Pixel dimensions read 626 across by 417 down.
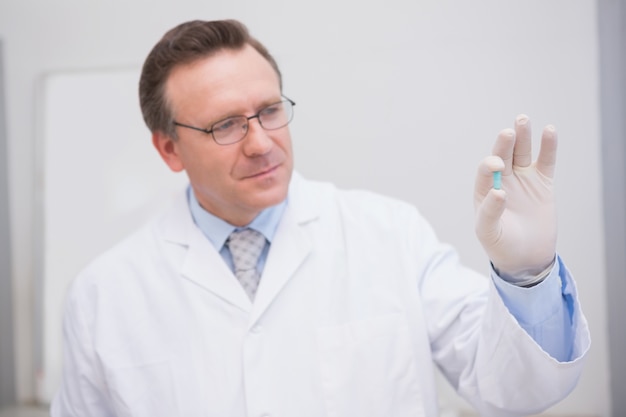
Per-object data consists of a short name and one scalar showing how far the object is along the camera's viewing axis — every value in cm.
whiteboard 177
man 100
